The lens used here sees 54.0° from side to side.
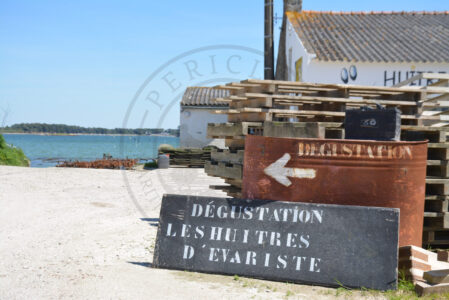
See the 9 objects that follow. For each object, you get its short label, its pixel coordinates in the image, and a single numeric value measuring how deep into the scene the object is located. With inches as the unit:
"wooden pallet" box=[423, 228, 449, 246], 227.6
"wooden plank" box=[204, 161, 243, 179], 224.3
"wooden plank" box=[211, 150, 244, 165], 225.8
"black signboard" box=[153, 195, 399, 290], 174.1
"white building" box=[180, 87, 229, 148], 1103.0
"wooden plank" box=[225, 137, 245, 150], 233.5
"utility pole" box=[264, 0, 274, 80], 631.8
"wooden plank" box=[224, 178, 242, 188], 240.1
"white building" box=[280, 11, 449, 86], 667.4
